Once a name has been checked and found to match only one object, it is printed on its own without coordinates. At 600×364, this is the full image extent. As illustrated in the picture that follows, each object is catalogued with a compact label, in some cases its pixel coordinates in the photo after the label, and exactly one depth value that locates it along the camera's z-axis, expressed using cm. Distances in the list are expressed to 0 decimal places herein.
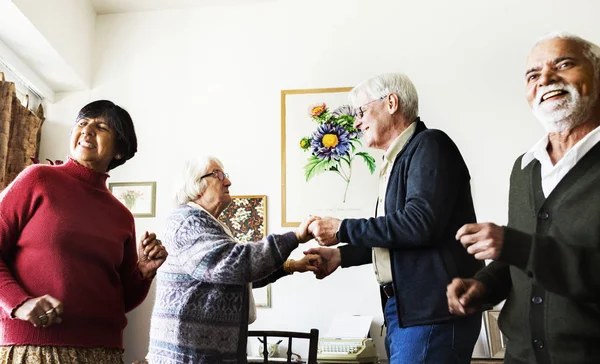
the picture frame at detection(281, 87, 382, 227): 352
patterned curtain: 301
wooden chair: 252
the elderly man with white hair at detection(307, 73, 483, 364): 153
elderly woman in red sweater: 149
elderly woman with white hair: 182
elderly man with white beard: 106
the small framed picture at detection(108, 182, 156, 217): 368
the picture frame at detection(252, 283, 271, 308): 348
